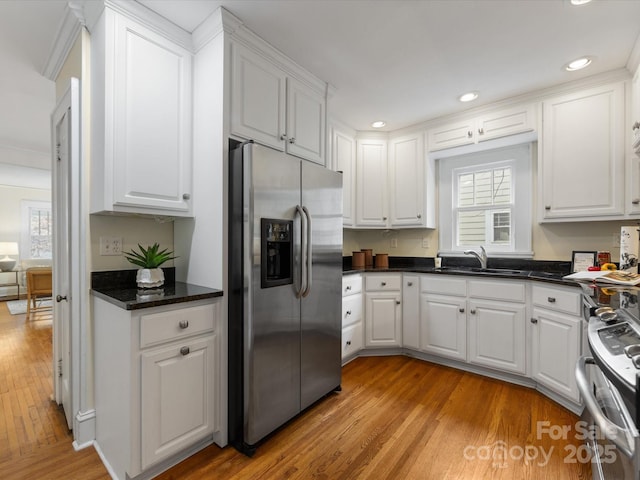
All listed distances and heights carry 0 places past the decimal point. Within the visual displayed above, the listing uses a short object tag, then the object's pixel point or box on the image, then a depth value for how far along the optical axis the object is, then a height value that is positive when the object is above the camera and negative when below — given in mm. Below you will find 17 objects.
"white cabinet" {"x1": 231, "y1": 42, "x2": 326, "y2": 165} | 1891 +909
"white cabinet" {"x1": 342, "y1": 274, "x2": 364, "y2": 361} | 2863 -727
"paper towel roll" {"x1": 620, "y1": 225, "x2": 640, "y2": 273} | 2145 -53
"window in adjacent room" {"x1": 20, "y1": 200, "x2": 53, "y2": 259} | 6945 +208
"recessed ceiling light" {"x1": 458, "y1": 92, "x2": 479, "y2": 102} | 2727 +1273
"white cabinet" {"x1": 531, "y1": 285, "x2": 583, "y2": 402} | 2076 -690
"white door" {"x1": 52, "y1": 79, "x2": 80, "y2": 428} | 1805 +0
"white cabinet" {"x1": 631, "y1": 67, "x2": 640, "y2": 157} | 1949 +872
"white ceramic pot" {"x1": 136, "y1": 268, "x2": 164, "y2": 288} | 1831 -227
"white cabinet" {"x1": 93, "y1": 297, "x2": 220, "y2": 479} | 1447 -725
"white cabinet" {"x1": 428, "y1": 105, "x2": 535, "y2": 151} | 2715 +1058
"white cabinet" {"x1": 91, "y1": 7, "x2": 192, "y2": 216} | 1650 +677
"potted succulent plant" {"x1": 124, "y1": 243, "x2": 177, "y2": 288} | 1833 -167
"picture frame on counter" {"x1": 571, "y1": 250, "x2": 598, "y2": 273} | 2514 -161
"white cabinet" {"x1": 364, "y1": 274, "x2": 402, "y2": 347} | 3139 -706
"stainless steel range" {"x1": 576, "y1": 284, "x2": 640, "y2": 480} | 634 -348
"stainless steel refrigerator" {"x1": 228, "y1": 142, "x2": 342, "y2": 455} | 1727 -307
